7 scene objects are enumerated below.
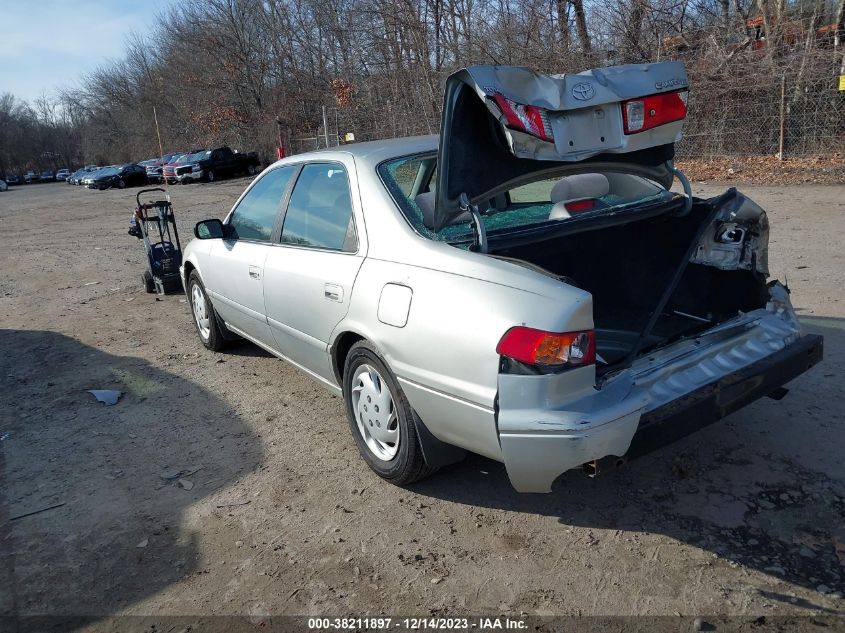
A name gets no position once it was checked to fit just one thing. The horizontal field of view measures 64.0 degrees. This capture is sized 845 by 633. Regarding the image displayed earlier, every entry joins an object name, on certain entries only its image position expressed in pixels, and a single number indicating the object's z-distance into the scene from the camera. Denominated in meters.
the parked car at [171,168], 33.44
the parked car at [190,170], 32.44
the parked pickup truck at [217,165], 32.53
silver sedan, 2.66
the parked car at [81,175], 43.28
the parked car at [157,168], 36.16
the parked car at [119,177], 37.90
